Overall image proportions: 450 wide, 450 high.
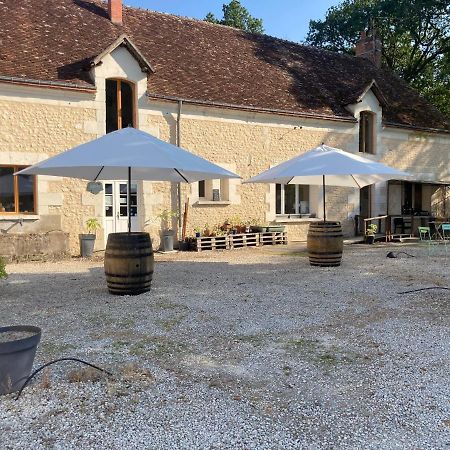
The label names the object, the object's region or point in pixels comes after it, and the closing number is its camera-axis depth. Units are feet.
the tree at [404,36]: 77.92
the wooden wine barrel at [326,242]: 32.19
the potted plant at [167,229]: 42.37
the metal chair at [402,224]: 56.49
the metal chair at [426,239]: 41.16
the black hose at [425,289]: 23.80
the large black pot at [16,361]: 11.02
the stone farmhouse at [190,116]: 37.58
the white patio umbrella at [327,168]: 29.07
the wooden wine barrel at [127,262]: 22.77
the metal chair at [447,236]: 49.35
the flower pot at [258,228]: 47.50
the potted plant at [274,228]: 47.84
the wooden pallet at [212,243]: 43.11
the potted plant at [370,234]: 49.83
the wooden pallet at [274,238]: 47.42
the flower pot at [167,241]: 42.32
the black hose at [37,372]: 11.68
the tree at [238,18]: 110.93
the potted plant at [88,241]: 38.37
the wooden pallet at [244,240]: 44.91
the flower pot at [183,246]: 43.75
